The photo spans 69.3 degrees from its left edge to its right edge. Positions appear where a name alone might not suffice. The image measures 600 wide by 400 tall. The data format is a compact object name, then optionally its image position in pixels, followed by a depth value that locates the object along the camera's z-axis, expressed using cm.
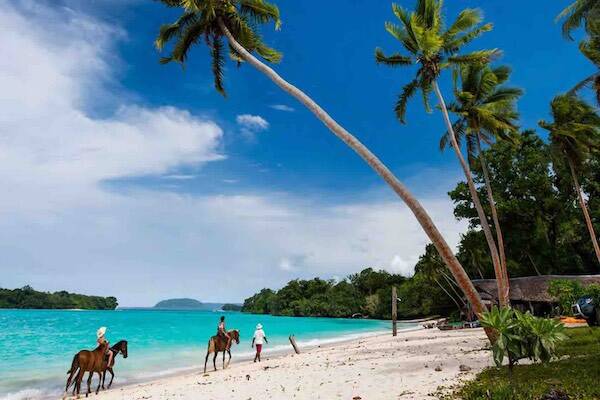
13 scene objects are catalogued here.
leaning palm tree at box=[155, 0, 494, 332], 1057
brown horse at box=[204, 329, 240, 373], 1823
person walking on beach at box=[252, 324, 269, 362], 2006
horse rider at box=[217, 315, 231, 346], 1831
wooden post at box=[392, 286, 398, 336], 3072
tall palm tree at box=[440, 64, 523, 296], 2081
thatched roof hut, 3101
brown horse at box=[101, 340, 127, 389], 1514
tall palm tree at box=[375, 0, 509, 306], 1614
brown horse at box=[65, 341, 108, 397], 1271
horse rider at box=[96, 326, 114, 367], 1293
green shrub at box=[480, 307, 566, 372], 715
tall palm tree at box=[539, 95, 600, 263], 2297
